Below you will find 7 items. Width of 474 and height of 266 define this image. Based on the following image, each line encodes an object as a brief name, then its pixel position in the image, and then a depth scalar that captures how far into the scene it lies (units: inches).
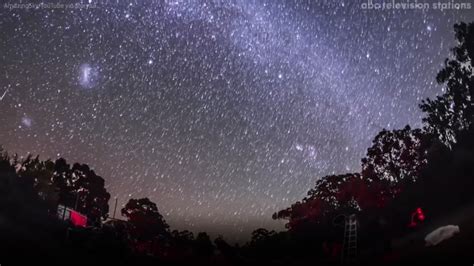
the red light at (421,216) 961.5
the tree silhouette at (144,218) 1727.4
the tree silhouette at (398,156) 1364.4
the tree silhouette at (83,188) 1733.5
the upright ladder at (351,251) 775.1
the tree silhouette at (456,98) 1182.3
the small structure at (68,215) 1125.1
